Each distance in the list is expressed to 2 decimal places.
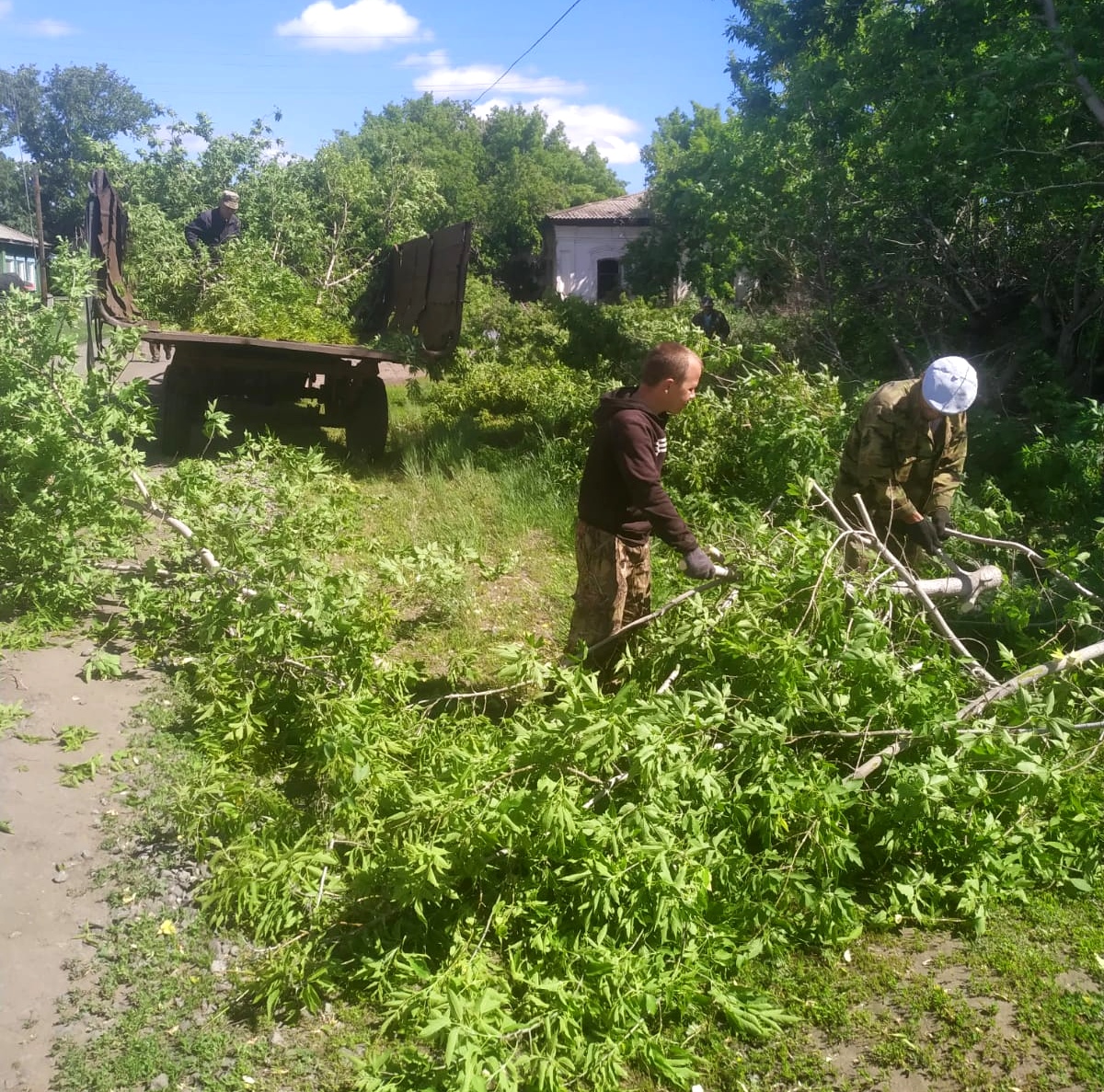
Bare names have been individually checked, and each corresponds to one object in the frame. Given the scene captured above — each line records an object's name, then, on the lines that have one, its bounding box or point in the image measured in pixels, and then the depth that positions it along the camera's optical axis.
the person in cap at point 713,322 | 12.73
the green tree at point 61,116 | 70.88
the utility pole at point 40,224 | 37.03
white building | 37.88
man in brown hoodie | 4.07
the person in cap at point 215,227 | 10.37
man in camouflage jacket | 4.88
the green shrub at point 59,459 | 5.05
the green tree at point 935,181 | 8.06
